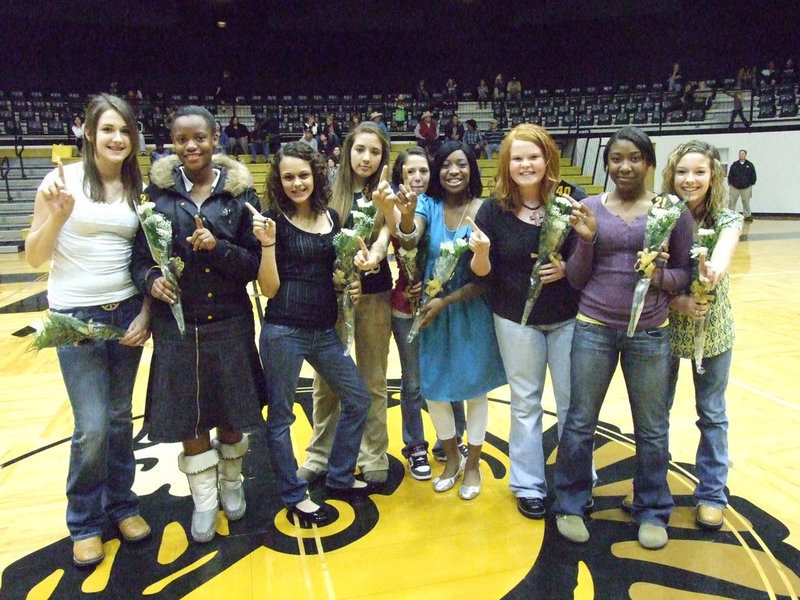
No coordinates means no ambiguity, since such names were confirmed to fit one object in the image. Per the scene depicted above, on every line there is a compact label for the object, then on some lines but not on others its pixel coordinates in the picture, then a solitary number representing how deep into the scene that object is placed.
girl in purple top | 2.23
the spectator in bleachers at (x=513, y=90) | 17.64
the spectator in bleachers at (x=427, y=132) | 14.49
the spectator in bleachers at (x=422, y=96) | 17.42
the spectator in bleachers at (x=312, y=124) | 13.95
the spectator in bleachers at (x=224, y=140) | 13.94
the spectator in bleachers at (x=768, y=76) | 15.70
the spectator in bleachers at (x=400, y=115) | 16.38
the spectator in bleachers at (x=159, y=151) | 12.58
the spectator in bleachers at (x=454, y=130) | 14.92
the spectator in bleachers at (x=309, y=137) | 13.20
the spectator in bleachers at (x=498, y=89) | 17.75
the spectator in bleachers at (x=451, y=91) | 17.31
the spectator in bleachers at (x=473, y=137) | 14.84
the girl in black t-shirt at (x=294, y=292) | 2.48
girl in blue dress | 2.63
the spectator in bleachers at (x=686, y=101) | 15.04
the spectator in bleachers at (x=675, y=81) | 16.19
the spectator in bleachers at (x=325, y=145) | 13.58
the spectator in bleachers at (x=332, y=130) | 13.80
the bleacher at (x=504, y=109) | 14.54
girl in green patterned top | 2.32
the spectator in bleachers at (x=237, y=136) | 14.42
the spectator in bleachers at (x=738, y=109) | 14.38
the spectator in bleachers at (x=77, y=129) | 12.89
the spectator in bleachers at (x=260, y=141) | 14.70
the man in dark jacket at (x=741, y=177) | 12.89
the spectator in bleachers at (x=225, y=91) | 16.77
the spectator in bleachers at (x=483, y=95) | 17.62
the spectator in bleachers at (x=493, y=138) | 15.16
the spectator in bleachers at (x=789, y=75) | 15.31
